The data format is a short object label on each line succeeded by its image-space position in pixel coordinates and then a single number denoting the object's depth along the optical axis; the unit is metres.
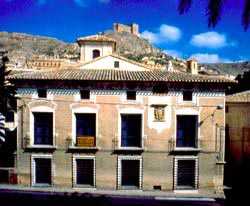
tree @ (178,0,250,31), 5.50
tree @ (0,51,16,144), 7.53
